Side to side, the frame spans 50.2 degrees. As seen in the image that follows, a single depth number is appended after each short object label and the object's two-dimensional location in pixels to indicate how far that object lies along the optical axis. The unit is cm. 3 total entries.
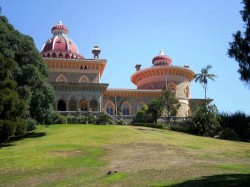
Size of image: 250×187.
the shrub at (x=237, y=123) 3288
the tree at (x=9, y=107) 1894
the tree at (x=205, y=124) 3061
